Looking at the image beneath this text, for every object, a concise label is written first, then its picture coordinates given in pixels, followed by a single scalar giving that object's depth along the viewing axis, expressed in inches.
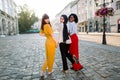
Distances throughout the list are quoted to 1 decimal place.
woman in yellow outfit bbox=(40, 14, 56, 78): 177.5
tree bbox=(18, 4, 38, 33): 2709.2
